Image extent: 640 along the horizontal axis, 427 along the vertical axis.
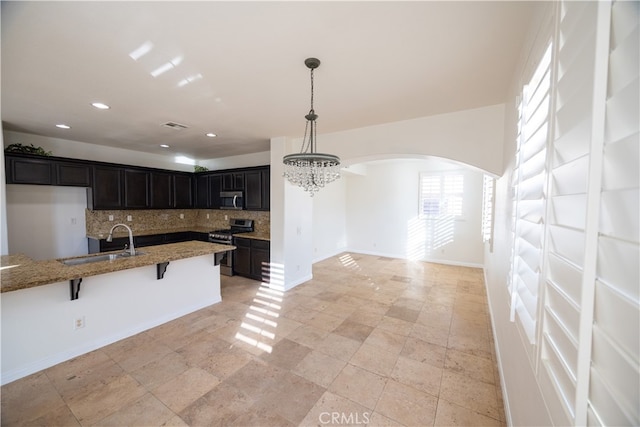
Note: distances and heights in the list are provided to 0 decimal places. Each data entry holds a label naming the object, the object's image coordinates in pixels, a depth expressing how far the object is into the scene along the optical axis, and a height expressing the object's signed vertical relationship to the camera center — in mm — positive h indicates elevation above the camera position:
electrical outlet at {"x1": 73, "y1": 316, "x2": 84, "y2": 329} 2645 -1275
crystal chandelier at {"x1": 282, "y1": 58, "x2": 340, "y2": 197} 2416 +401
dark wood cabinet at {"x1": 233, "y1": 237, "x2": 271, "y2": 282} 4926 -1106
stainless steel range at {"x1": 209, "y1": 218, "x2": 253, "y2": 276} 5422 -713
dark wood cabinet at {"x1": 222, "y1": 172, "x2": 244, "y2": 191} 5562 +506
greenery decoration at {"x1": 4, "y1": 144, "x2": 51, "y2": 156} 3934 +826
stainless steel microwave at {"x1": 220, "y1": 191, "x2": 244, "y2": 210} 5531 +77
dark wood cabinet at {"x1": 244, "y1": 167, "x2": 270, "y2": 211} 5164 +314
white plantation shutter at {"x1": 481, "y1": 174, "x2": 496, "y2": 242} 3992 -2
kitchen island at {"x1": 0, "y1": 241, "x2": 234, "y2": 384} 2289 -1113
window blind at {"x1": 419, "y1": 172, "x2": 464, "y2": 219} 6336 +311
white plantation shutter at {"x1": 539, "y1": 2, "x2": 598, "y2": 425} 708 +10
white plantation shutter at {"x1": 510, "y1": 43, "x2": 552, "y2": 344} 1142 +59
